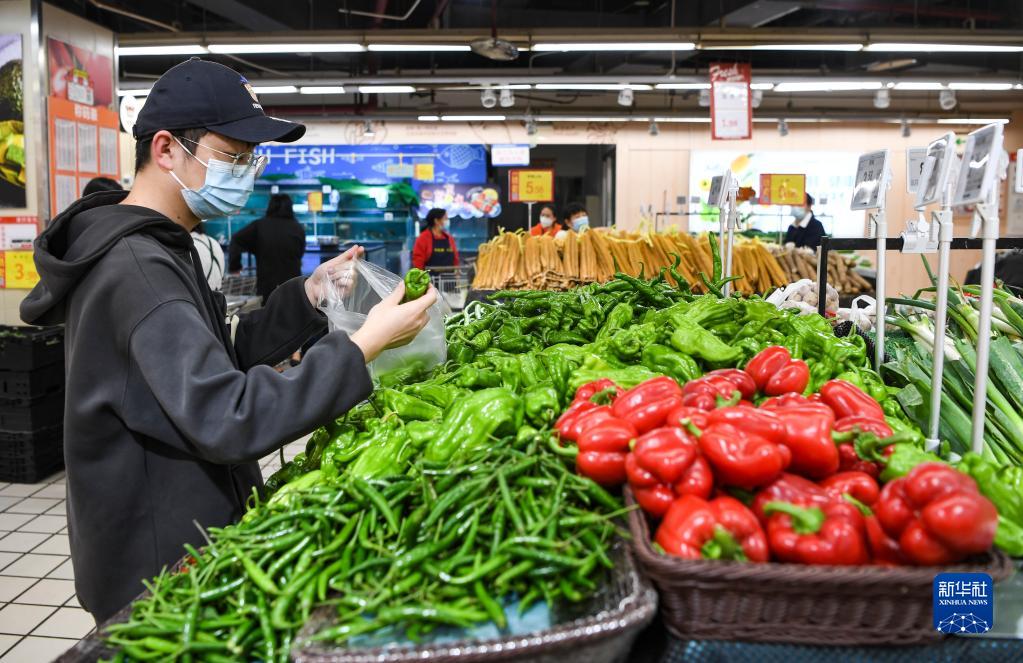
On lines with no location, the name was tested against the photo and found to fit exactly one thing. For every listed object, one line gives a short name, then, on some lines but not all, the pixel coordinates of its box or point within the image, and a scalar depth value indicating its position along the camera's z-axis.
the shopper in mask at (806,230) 11.34
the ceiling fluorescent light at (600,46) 8.91
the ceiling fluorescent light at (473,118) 14.83
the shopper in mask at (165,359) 1.79
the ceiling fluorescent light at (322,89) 11.13
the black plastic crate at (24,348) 5.55
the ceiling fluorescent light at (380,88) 11.38
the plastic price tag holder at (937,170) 2.12
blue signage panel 14.77
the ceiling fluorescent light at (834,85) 10.75
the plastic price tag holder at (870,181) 2.66
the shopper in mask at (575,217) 10.10
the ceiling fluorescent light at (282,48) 8.41
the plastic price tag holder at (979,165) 1.82
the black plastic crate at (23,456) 5.61
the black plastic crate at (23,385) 5.57
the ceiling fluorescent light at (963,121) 14.85
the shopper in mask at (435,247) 10.10
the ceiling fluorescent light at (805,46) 8.98
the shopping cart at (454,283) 8.23
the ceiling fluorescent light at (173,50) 8.81
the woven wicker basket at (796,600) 1.36
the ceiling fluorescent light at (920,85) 11.15
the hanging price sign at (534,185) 9.50
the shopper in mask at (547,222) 10.01
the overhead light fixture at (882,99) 12.23
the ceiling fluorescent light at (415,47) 8.85
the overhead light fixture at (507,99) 12.26
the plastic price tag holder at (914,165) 2.86
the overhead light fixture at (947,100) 11.92
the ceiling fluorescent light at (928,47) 8.88
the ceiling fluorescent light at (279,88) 10.90
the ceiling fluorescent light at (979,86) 11.33
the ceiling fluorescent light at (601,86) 11.12
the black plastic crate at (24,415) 5.61
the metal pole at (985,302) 1.95
